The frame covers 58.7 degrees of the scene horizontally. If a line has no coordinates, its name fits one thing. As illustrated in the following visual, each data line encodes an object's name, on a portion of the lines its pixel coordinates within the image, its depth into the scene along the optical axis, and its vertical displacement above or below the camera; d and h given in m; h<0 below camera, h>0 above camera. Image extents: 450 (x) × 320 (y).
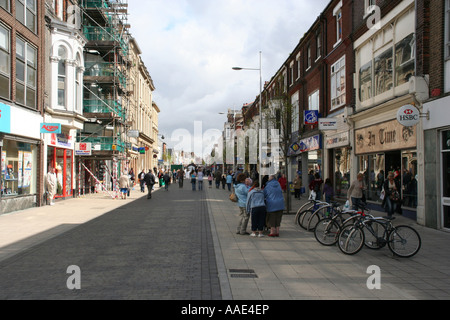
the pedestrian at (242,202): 10.78 -0.95
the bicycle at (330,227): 9.12 -1.42
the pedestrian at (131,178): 35.03 -0.93
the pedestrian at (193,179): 32.25 -0.92
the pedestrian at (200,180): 32.09 -1.02
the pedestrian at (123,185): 22.89 -0.98
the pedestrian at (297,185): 23.05 -1.04
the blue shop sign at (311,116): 20.89 +2.68
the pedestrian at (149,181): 23.50 -0.77
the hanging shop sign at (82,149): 23.08 +1.11
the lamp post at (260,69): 32.53 +8.01
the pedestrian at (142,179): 30.87 -0.87
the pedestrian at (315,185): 15.66 -0.71
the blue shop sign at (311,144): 23.20 +1.44
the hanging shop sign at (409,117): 11.50 +1.43
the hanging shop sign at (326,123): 17.30 +1.90
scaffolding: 28.39 +6.33
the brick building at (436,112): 11.22 +1.54
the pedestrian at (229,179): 30.28 -0.90
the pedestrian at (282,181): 20.09 -0.71
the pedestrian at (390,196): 12.51 -0.94
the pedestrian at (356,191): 12.54 -0.76
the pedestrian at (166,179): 32.59 -0.92
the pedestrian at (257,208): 10.41 -1.06
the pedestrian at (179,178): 36.85 -0.96
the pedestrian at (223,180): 35.34 -1.12
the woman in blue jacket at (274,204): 10.38 -0.96
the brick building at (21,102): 15.11 +2.77
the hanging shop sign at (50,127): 17.69 +1.83
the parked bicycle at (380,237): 7.98 -1.43
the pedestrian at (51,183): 18.47 -0.68
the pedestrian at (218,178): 36.51 -0.97
